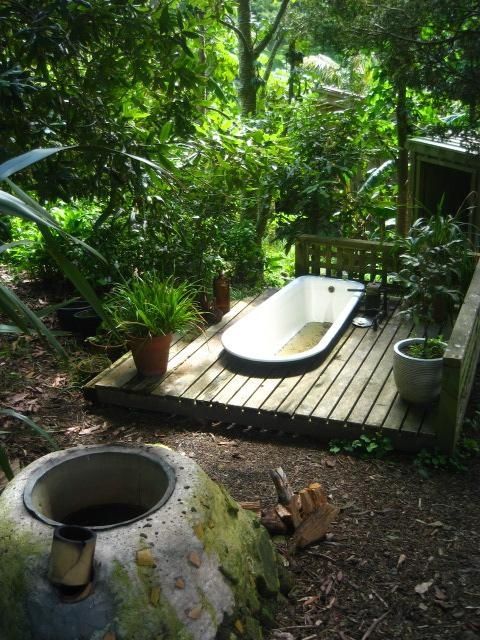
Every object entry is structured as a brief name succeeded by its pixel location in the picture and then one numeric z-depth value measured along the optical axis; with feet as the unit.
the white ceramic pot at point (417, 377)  12.94
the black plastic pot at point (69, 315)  17.44
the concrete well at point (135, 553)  6.20
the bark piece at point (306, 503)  10.03
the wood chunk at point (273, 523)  9.88
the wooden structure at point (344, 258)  19.31
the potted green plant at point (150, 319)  14.52
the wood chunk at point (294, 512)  9.90
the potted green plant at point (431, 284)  13.25
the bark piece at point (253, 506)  9.96
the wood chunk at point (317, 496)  10.11
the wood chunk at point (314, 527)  9.74
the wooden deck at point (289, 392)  13.09
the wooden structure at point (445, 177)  19.99
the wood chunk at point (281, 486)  9.84
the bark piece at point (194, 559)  6.77
